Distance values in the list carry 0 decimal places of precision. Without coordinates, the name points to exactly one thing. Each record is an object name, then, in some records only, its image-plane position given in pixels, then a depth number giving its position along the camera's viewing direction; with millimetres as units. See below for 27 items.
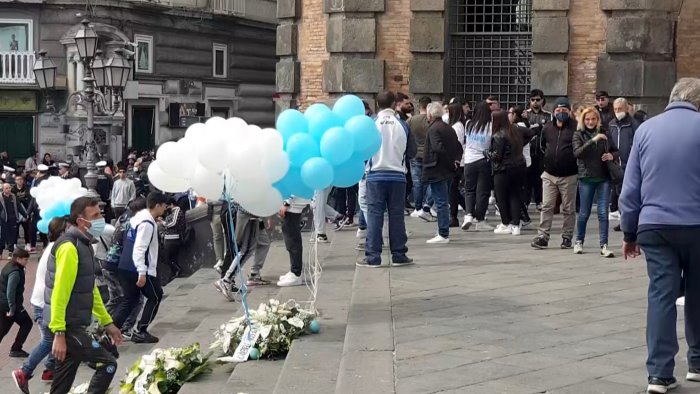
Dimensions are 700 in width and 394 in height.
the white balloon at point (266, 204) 9695
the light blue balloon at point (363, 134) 10297
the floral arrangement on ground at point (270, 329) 9148
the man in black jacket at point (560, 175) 13672
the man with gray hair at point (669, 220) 6953
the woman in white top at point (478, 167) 15906
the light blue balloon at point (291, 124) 10125
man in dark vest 9070
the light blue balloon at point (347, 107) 10367
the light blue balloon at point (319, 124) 10109
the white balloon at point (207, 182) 9453
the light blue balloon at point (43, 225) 12454
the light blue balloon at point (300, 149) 9977
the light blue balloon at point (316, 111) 10156
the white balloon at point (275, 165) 9477
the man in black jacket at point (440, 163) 14492
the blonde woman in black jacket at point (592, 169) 13102
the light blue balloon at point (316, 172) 9875
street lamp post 19328
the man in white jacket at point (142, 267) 13008
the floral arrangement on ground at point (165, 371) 9000
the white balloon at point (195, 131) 9508
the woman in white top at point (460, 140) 16850
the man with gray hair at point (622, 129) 15398
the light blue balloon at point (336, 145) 9992
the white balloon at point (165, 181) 9734
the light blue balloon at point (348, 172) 10336
